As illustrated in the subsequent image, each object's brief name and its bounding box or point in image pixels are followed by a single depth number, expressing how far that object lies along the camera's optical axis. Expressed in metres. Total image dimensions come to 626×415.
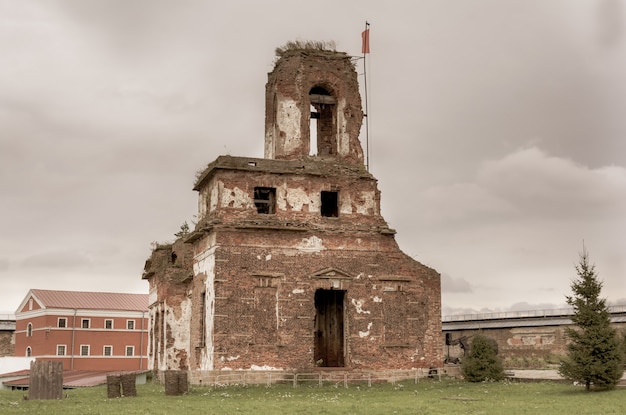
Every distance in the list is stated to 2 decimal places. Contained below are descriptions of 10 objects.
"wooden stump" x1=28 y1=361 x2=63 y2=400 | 20.89
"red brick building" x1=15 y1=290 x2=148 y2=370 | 61.22
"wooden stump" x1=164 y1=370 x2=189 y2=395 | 23.00
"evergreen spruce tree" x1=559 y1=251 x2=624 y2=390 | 21.05
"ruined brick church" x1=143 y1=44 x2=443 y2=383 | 28.05
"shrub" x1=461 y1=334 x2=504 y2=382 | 27.00
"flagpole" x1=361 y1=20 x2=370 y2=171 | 32.91
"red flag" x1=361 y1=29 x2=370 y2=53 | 33.00
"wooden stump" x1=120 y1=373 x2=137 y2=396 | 22.72
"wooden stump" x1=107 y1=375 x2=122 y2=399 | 22.16
